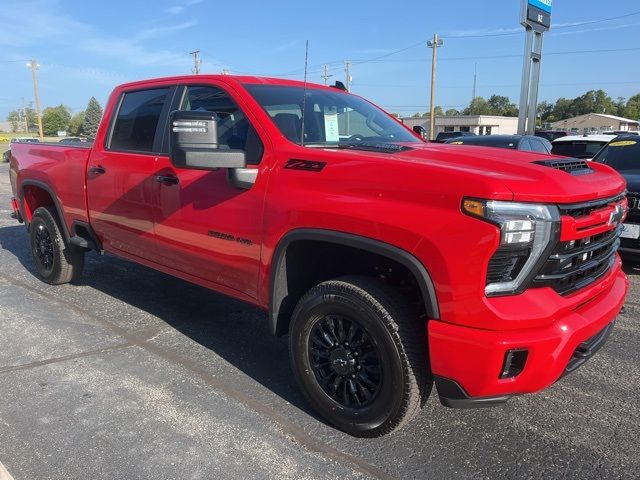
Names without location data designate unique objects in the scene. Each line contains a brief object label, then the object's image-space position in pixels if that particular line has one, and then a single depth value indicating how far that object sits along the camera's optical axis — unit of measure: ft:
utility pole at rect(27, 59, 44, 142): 215.51
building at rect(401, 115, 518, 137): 231.71
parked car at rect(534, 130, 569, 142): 94.68
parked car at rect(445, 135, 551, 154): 29.81
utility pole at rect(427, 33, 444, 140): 149.18
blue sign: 55.88
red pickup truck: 7.67
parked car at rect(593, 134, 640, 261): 18.24
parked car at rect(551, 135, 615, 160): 33.32
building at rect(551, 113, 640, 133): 245.86
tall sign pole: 55.72
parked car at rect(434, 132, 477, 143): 89.67
